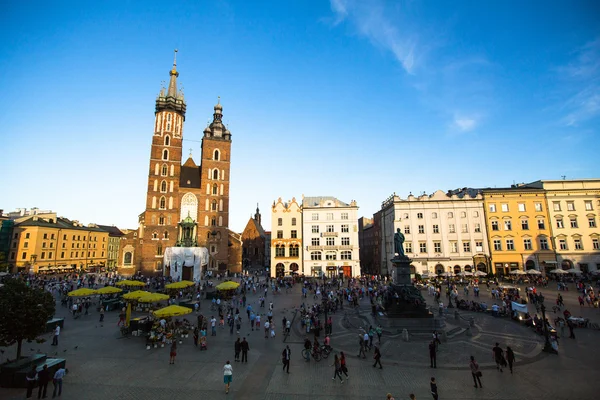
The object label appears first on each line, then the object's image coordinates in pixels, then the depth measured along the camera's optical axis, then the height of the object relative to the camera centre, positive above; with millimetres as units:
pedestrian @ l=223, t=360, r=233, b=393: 11641 -4346
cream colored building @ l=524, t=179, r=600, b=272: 47531 +5296
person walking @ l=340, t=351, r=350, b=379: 12746 -4421
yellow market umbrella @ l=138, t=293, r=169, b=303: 21388 -2670
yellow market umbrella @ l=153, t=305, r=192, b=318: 18094 -3089
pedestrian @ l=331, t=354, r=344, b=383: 12775 -4517
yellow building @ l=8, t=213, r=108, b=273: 63344 +3029
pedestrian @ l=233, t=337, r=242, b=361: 15281 -4400
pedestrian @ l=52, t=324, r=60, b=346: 17391 -4438
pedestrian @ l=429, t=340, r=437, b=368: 14086 -4457
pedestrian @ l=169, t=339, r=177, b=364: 14812 -4467
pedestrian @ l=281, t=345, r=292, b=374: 13805 -4427
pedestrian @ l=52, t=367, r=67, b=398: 11531 -4379
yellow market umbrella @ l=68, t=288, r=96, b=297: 24938 -2689
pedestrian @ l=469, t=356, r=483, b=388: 12029 -4421
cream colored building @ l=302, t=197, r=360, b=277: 55094 +3204
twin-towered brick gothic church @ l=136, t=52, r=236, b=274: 56562 +11964
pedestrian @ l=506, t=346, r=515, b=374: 13438 -4269
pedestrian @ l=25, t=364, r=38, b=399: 11180 -4284
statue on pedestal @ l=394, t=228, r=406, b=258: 25016 +1110
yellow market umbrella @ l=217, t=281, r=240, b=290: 29408 -2649
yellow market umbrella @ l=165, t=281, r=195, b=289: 30777 -2621
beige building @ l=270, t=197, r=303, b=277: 56188 +3287
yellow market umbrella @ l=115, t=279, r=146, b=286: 32441 -2507
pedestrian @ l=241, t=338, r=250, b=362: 15195 -4441
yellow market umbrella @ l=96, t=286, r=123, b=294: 26167 -2666
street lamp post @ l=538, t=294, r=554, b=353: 15969 -4600
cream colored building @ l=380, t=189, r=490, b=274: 50469 +4138
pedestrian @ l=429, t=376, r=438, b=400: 10420 -4372
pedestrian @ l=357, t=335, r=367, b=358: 15835 -4596
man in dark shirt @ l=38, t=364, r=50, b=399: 11276 -4369
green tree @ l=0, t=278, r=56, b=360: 12383 -2123
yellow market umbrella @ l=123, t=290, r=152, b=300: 22406 -2625
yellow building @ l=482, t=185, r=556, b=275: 48875 +4060
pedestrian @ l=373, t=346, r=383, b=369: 14170 -4487
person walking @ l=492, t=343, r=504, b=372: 13703 -4400
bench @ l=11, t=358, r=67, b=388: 12195 -4412
